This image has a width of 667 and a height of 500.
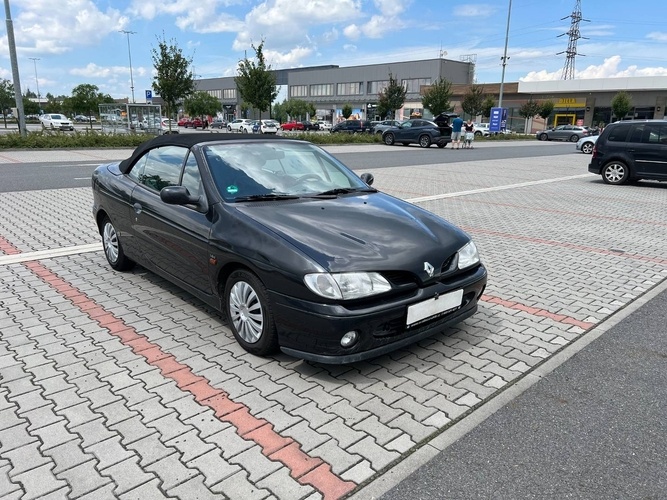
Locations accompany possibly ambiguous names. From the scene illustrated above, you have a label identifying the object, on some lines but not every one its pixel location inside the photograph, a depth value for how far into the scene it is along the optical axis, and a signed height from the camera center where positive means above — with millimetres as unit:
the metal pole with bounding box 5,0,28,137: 20969 +2535
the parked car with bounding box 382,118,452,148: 30141 -844
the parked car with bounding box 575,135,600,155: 29447 -1344
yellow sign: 61716 +2141
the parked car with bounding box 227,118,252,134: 52225 -819
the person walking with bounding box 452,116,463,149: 28719 -564
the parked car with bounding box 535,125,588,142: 47125 -1168
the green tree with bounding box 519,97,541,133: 59094 +1291
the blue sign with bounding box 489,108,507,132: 46281 +105
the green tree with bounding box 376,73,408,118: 49219 +2065
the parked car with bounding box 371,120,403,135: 41625 -471
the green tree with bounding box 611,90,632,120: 53906 +1776
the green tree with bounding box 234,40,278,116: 36969 +2608
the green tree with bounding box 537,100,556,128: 59500 +1317
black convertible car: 3141 -863
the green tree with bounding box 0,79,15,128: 52719 +2096
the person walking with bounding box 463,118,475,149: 30959 -998
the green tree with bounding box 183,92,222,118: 77188 +1798
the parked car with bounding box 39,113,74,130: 46469 -472
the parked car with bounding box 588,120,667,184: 12792 -775
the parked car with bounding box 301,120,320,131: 62281 -887
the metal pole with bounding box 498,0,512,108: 44562 +6515
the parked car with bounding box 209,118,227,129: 64250 -881
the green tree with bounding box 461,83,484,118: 54547 +1860
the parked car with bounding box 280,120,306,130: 60466 -886
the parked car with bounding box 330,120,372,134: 48312 -722
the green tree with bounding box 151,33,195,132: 32494 +2633
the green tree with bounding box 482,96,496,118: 60250 +1733
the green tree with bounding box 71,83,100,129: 66938 +2212
